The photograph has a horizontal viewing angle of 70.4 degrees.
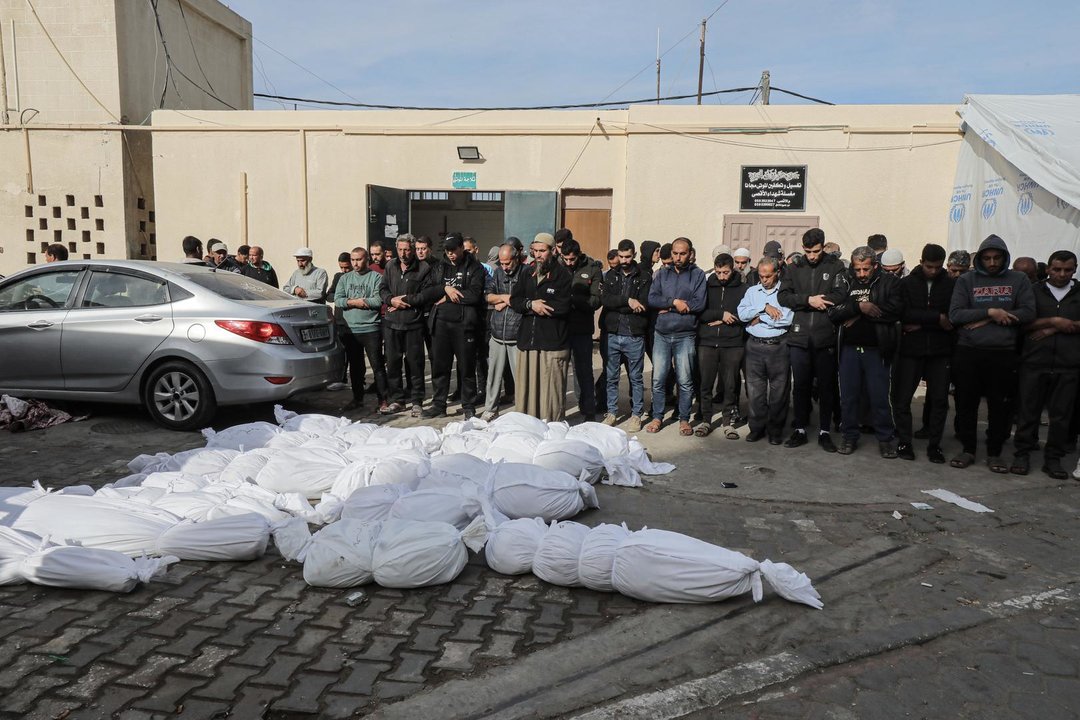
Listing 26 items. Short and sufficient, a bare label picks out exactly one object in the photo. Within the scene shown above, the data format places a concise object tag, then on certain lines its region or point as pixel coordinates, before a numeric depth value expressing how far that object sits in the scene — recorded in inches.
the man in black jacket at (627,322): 308.5
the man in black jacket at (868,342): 262.7
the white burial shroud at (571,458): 225.3
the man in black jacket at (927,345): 265.3
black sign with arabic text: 488.4
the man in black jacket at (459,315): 317.1
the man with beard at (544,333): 292.8
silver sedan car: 285.4
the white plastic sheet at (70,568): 150.9
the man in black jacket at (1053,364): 248.5
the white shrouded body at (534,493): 192.2
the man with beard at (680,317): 295.4
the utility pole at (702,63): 1241.3
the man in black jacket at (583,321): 312.3
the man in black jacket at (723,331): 294.4
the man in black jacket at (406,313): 322.0
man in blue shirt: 281.9
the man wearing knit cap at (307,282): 370.3
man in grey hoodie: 250.8
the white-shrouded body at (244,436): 245.0
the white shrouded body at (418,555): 157.2
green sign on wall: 525.3
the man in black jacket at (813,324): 271.1
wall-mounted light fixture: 518.3
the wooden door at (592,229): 522.3
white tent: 376.5
